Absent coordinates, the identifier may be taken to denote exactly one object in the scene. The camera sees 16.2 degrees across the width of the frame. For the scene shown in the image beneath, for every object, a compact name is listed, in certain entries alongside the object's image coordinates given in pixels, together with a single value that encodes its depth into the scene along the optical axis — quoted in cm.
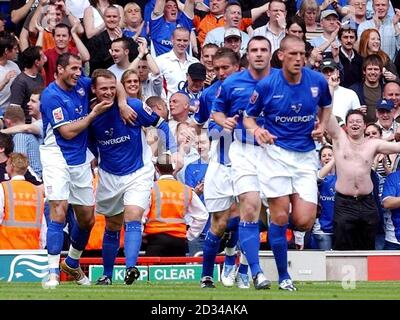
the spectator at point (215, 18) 2364
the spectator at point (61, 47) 2173
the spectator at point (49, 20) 2242
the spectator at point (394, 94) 2183
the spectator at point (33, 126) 1955
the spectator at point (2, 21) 2228
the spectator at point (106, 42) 2214
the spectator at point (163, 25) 2314
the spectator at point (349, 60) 2294
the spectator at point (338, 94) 2156
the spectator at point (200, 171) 1911
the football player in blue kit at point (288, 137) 1471
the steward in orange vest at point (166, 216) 1805
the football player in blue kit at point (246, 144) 1488
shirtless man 1908
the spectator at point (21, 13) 2319
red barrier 1752
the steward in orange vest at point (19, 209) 1741
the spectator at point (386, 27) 2373
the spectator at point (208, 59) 2165
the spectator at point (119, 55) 2133
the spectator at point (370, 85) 2217
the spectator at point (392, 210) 1981
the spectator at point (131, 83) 1766
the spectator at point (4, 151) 1838
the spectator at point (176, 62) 2219
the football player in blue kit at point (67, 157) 1586
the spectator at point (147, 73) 2169
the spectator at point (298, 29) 2216
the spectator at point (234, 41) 2212
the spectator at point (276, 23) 2270
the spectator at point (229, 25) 2294
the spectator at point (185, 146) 1881
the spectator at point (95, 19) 2239
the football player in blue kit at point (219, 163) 1636
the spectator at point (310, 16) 2341
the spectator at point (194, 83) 2115
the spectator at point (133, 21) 2289
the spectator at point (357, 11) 2398
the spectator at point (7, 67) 2129
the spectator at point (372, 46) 2291
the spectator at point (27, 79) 2089
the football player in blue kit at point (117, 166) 1598
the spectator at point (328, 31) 2280
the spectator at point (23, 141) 1948
